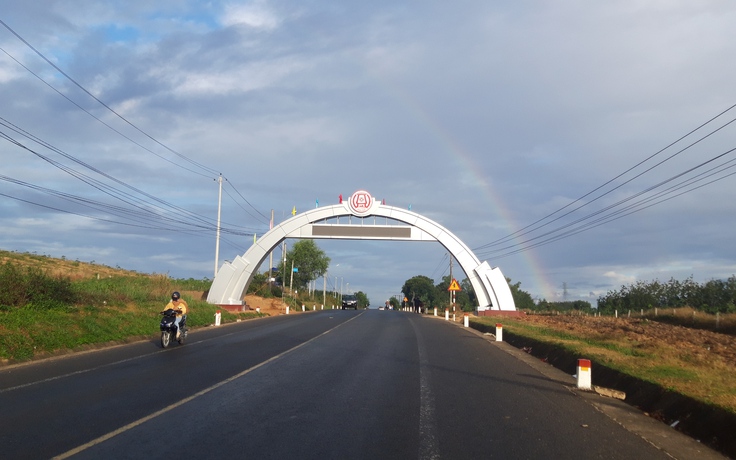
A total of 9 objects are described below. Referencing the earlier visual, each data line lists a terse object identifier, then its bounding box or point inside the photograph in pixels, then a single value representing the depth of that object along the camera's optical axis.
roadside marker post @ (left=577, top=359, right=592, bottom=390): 12.80
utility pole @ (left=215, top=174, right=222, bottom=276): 50.52
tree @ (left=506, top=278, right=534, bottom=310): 117.36
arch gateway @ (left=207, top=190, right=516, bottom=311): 48.97
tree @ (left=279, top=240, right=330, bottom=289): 99.38
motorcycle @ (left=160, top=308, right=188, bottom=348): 19.19
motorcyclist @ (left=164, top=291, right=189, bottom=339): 19.52
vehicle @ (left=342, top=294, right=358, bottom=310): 82.44
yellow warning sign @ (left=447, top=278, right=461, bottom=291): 51.09
